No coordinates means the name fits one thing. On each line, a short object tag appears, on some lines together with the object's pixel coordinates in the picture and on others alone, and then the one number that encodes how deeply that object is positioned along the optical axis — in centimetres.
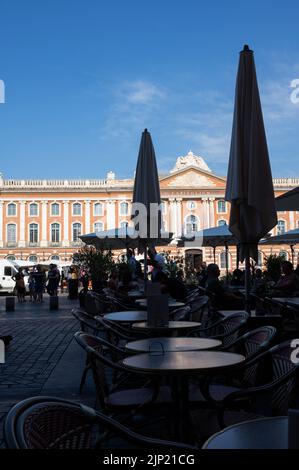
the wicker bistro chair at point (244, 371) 307
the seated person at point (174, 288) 725
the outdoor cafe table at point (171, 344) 327
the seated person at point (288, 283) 770
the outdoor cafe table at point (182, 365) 259
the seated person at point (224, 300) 608
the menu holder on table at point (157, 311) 411
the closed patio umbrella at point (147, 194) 886
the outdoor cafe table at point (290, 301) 544
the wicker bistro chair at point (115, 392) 300
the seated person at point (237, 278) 1179
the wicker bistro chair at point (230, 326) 418
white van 2648
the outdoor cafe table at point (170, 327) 418
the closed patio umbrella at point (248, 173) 485
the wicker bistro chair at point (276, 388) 248
